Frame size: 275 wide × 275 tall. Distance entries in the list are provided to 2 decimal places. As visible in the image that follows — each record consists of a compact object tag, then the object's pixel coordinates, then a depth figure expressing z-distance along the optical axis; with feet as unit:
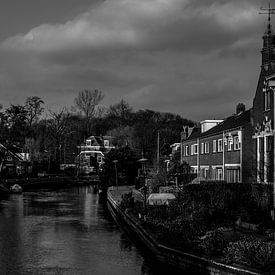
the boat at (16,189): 246.88
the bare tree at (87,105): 380.80
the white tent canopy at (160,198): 119.16
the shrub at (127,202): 128.25
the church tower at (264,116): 92.34
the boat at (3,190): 239.85
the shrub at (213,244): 60.41
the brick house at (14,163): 275.06
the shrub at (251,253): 51.05
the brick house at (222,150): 127.46
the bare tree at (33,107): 334.03
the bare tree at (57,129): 349.61
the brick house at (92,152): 407.44
